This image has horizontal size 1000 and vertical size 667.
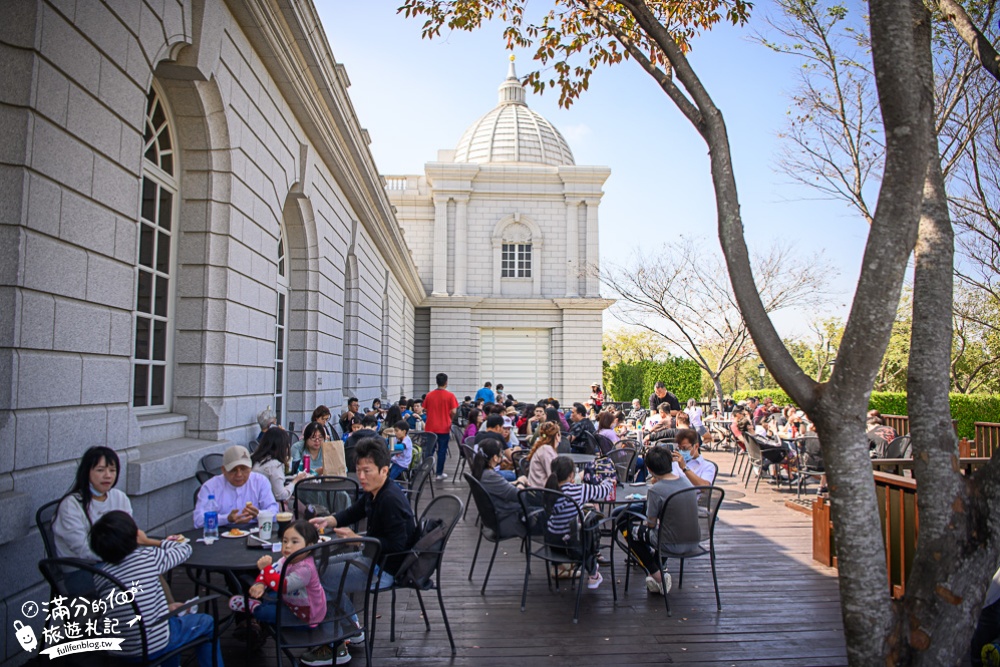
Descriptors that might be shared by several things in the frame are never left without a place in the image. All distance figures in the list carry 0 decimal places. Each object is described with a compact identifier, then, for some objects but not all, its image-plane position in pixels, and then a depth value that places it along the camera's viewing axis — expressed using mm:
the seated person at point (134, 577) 3115
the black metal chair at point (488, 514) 5699
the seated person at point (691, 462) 6613
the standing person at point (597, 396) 24200
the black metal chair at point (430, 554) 4426
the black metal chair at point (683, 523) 5457
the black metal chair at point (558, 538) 5367
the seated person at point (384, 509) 4410
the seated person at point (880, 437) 9984
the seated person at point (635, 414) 20325
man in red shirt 12344
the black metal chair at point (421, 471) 8762
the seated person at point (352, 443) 7951
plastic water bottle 4461
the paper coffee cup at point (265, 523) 4418
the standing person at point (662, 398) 14508
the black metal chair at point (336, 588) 3557
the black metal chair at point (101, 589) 2979
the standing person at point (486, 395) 20375
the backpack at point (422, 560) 4422
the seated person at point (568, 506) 5457
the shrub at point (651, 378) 31641
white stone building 30000
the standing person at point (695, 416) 15875
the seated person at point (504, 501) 5898
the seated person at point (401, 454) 8698
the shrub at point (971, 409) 20220
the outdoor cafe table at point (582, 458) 9152
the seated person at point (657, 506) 5500
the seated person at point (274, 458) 5852
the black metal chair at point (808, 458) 10398
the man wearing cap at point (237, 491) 4910
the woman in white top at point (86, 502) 3670
